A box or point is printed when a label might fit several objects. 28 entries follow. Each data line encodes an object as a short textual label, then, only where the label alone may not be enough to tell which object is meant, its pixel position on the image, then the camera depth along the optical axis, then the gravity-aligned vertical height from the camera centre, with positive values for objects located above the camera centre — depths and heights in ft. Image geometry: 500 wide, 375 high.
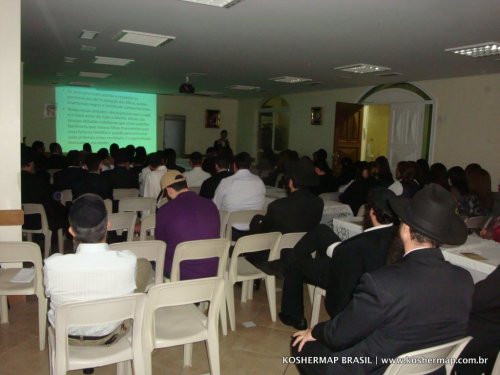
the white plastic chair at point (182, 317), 6.58 -3.18
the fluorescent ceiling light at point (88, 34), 15.97 +4.20
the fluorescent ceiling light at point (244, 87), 31.78 +4.65
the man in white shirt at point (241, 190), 14.16 -1.52
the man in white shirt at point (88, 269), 6.08 -1.89
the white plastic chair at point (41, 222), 14.03 -2.86
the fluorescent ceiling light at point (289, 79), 26.78 +4.54
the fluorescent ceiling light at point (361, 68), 21.27 +4.37
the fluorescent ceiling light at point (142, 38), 15.96 +4.20
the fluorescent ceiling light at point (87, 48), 18.70 +4.28
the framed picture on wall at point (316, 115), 33.76 +2.78
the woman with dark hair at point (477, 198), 13.66 -1.41
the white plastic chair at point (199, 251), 8.78 -2.30
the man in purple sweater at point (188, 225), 9.51 -1.89
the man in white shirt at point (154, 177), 17.22 -1.40
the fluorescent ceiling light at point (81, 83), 32.52 +4.57
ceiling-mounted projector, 26.05 +3.55
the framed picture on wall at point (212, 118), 42.91 +2.82
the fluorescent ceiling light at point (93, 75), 27.37 +4.48
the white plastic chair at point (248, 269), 9.84 -3.19
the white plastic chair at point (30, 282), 8.41 -2.91
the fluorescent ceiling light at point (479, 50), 15.74 +4.20
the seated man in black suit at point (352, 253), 7.27 -1.91
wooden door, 29.66 +1.36
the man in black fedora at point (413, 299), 4.88 -1.73
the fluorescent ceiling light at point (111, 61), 21.60 +4.34
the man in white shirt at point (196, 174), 18.89 -1.33
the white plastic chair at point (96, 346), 5.72 -2.88
